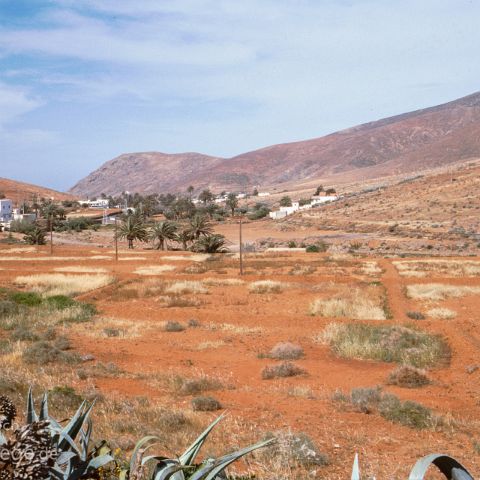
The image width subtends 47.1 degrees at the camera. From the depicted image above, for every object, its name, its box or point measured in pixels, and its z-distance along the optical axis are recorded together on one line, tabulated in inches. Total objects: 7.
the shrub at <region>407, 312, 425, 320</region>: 719.7
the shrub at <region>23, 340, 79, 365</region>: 471.8
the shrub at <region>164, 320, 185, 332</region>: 658.2
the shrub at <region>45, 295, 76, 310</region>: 796.5
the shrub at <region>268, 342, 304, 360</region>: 520.4
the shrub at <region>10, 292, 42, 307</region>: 827.3
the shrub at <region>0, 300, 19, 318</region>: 731.4
